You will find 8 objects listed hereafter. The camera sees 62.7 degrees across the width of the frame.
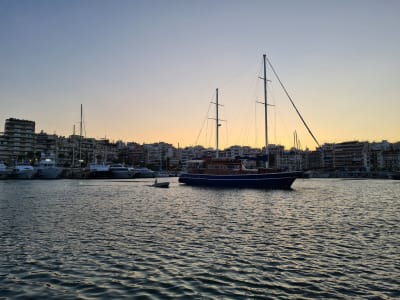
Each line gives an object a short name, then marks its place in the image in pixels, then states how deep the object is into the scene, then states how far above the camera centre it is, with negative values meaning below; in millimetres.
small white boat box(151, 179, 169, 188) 73625 -4248
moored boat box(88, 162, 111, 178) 128625 -2026
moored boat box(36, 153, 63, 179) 115812 -1535
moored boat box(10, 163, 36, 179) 113125 -2203
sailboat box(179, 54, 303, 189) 59438 -1711
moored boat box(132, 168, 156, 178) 142500 -3103
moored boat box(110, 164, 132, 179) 133250 -2482
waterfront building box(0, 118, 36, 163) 167250 +12093
